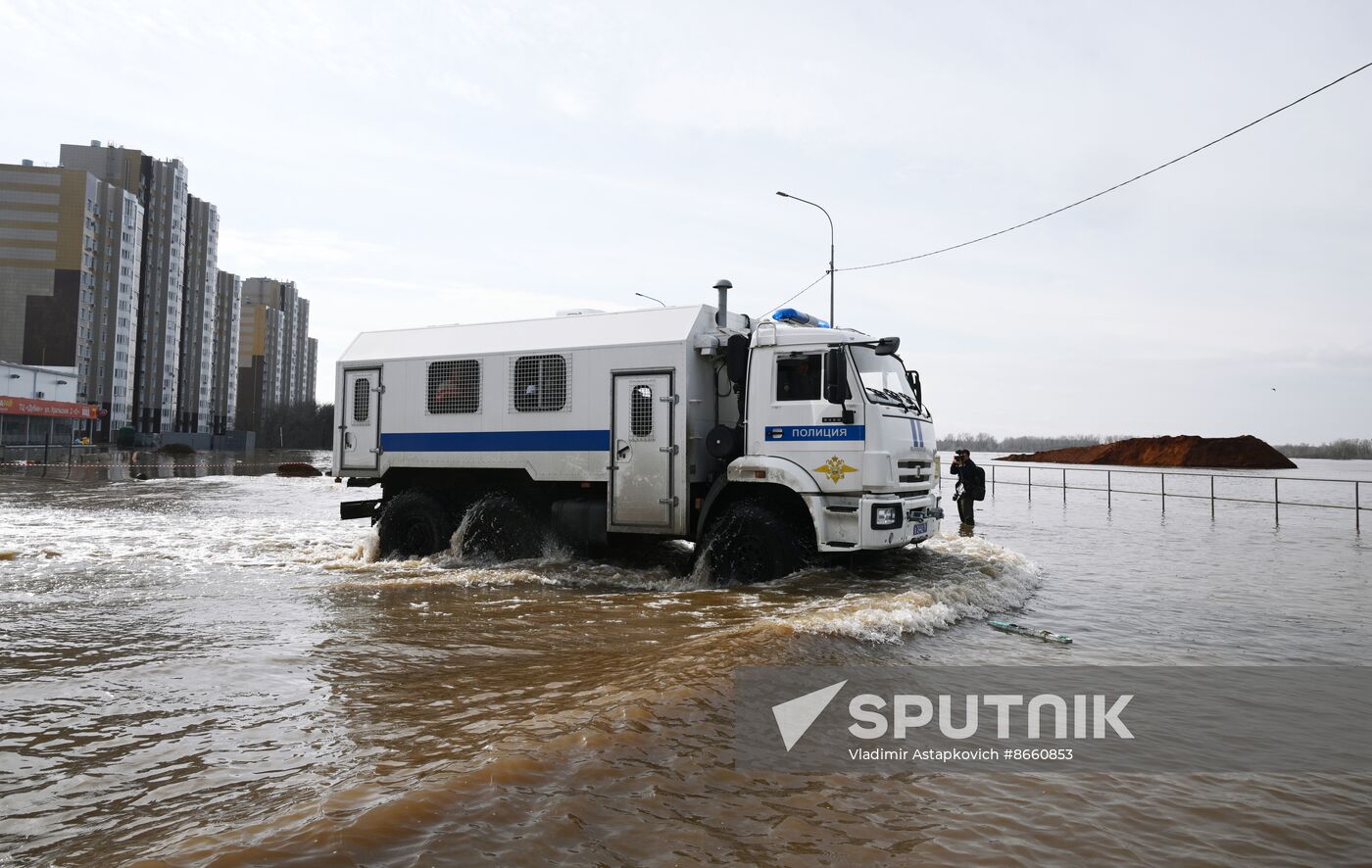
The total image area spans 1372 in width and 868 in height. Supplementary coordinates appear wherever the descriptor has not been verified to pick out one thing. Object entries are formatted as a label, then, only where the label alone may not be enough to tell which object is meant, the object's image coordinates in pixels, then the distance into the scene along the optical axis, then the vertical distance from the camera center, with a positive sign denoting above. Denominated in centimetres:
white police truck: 891 +38
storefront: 6309 +366
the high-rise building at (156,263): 9681 +2561
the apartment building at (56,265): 8325 +2078
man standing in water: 1638 -26
